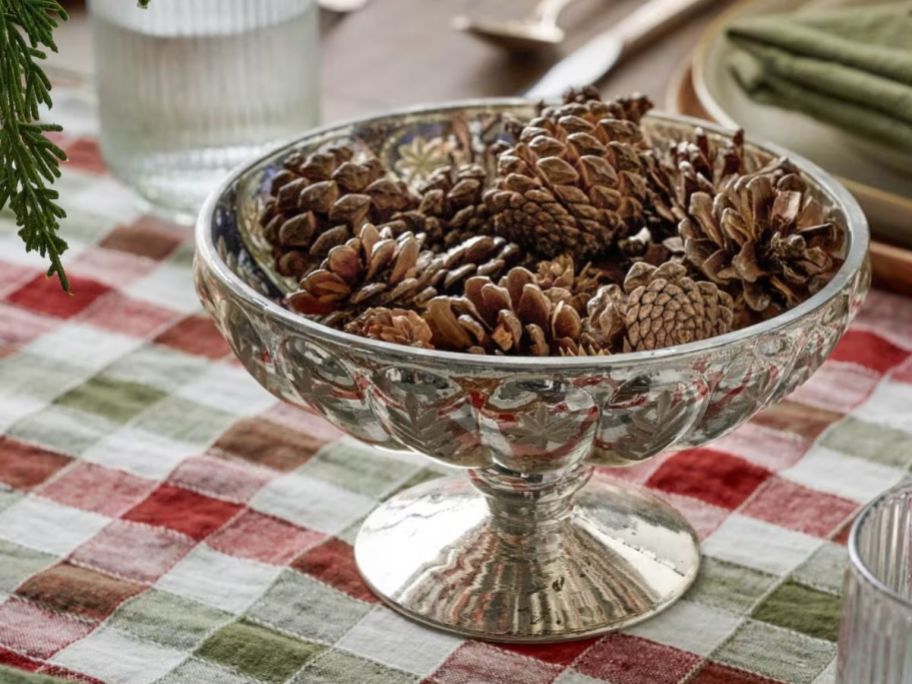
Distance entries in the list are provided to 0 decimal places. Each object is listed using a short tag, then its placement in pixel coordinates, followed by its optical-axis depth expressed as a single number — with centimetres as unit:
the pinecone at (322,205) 101
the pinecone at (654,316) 94
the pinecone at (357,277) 97
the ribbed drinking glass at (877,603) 86
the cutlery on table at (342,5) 154
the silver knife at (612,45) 136
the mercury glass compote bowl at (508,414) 92
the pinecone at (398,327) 93
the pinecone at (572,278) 97
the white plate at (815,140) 121
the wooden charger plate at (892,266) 120
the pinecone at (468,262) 97
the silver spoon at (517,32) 145
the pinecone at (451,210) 102
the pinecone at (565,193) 99
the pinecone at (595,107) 102
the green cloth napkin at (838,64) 124
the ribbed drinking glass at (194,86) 128
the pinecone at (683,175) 101
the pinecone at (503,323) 93
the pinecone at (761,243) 97
